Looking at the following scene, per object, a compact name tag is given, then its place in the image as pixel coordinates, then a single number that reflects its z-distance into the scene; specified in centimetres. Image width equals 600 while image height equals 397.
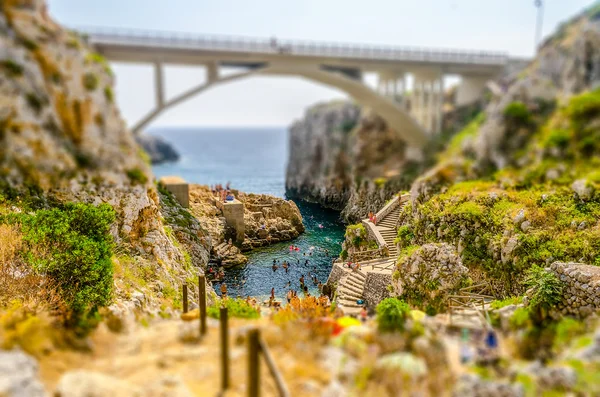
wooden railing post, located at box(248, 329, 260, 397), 530
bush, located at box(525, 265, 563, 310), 1044
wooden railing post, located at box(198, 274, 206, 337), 716
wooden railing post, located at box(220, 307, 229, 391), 577
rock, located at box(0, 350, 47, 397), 533
